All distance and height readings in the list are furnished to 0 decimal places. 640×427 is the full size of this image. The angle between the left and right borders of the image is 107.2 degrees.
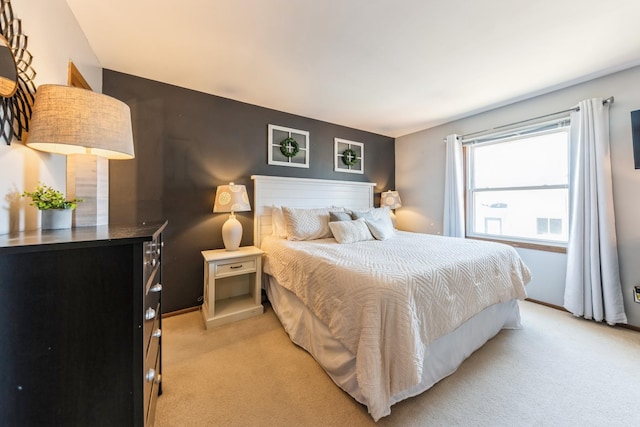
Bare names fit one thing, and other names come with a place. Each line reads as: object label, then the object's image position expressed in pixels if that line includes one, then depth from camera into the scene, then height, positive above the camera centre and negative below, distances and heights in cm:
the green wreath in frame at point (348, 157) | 377 +93
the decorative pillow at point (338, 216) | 285 -2
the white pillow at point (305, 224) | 263 -11
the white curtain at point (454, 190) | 338 +36
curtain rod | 226 +111
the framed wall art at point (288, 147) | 310 +92
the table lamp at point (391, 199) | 391 +25
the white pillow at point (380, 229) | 269 -17
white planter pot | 103 -2
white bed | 122 -56
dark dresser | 68 -36
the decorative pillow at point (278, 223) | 280 -11
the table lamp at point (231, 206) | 251 +8
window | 269 +35
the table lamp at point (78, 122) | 91 +37
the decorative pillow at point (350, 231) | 253 -18
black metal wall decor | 89 +55
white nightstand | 225 -79
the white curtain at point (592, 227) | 223 -12
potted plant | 100 +3
